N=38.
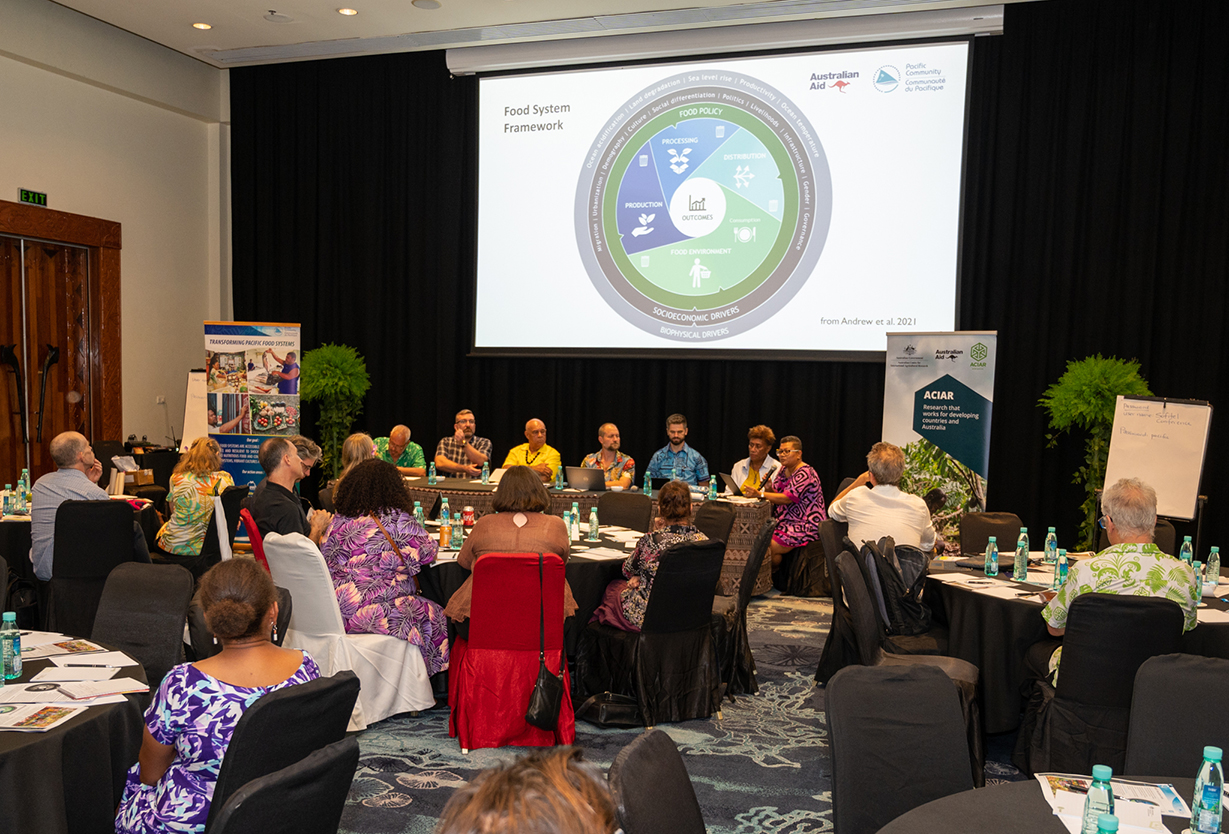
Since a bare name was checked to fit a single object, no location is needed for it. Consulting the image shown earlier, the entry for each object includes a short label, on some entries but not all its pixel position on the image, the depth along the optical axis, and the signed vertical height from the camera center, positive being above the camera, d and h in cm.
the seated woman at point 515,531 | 427 -83
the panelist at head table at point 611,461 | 805 -93
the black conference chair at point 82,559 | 488 -115
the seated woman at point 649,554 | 454 -97
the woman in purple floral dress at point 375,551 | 443 -98
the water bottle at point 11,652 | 276 -94
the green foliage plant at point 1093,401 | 730 -26
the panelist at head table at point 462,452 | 866 -96
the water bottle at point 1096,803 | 188 -88
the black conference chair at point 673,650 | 444 -146
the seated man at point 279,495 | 492 -80
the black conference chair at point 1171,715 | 241 -90
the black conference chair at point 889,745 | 228 -95
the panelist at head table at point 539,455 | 823 -92
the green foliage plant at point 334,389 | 991 -45
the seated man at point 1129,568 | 345 -74
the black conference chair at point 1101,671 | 322 -107
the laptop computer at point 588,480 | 748 -101
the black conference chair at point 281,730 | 203 -86
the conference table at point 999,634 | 418 -123
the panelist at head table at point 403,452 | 823 -94
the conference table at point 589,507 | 729 -123
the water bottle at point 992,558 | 482 -100
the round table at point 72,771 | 218 -108
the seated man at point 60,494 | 516 -88
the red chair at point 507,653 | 406 -135
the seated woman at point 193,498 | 581 -97
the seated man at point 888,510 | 514 -82
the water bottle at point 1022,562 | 476 -101
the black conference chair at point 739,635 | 496 -149
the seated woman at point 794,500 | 744 -112
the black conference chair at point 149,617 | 328 -98
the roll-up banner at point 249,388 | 915 -43
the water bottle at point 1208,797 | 188 -87
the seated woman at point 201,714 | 227 -90
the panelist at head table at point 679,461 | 816 -92
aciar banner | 733 -41
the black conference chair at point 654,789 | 173 -84
